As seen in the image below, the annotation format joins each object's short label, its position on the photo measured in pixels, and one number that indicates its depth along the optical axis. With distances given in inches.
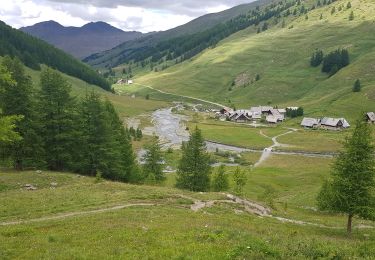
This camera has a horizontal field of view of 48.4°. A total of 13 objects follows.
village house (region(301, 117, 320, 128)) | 7116.1
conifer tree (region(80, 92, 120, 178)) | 2432.3
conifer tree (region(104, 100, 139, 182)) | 2522.1
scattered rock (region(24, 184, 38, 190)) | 1820.7
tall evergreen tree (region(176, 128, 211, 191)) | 2554.1
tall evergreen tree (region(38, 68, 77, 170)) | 2292.1
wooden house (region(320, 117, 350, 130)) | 6909.5
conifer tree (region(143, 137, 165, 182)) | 3038.9
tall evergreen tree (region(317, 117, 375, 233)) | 1457.9
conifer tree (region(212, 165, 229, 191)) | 2711.6
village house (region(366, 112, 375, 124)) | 6939.0
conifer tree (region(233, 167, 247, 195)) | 2624.5
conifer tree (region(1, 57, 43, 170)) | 2182.6
